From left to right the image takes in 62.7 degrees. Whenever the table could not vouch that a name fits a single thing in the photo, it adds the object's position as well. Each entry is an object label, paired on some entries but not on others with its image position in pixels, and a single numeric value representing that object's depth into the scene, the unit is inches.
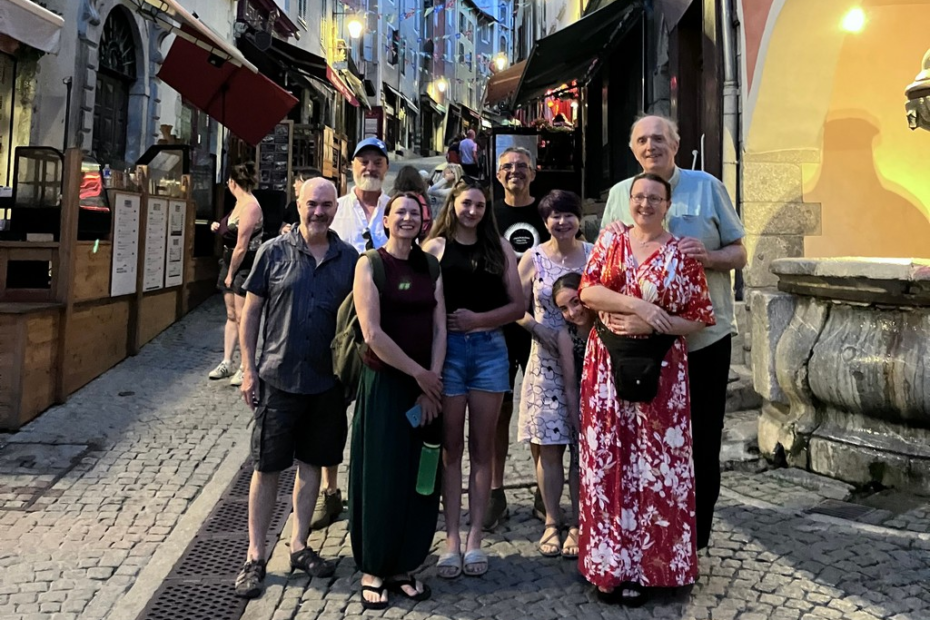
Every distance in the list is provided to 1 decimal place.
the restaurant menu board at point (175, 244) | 304.2
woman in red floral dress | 114.3
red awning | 437.7
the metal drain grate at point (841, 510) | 152.5
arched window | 432.8
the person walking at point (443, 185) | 421.7
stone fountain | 157.8
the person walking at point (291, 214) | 308.0
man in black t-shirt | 152.7
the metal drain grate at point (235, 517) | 153.2
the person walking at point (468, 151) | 733.9
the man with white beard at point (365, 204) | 163.5
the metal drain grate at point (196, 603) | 117.5
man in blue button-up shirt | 127.1
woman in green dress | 118.7
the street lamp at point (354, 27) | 872.4
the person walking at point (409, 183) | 144.7
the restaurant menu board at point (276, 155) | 513.7
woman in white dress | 137.9
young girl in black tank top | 128.5
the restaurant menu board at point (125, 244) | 258.2
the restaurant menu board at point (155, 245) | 283.9
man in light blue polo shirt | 124.6
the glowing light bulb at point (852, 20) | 250.4
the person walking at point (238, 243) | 236.4
